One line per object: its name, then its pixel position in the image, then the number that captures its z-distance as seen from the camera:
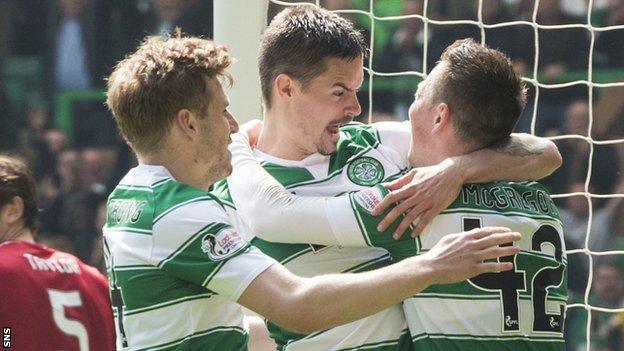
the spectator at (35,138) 14.55
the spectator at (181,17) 14.20
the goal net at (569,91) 12.52
